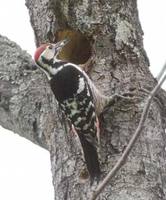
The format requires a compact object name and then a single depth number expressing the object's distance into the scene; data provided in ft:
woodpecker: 20.57
